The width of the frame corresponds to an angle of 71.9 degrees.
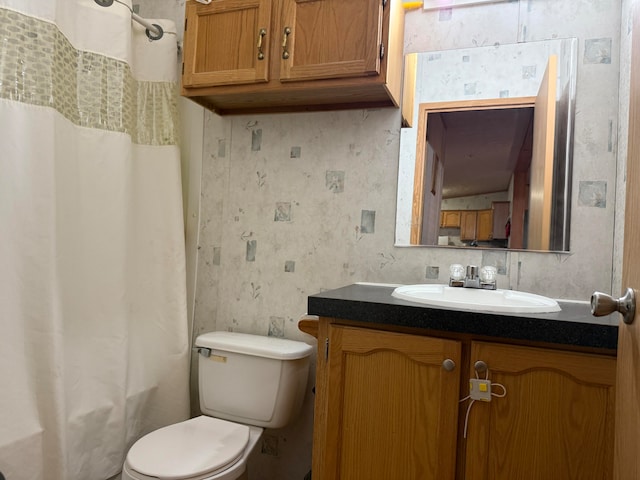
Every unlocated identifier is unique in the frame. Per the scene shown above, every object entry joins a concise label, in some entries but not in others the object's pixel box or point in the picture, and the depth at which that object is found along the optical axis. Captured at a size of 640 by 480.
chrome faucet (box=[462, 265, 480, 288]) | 1.51
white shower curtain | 1.37
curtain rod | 1.82
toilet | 1.45
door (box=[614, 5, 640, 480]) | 0.72
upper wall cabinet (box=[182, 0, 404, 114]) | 1.48
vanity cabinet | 1.04
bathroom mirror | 1.56
